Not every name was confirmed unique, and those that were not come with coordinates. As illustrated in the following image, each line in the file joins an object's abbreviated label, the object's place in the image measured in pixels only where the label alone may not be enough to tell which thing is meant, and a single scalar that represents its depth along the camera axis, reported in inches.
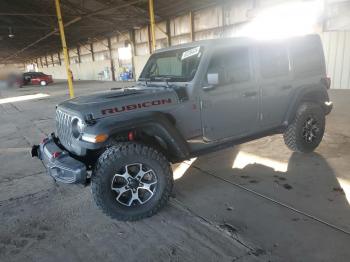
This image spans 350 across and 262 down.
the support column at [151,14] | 443.8
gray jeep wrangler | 119.1
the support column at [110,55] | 1107.3
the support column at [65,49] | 399.1
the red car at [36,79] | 1069.8
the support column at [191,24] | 707.6
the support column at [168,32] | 789.9
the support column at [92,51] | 1268.9
